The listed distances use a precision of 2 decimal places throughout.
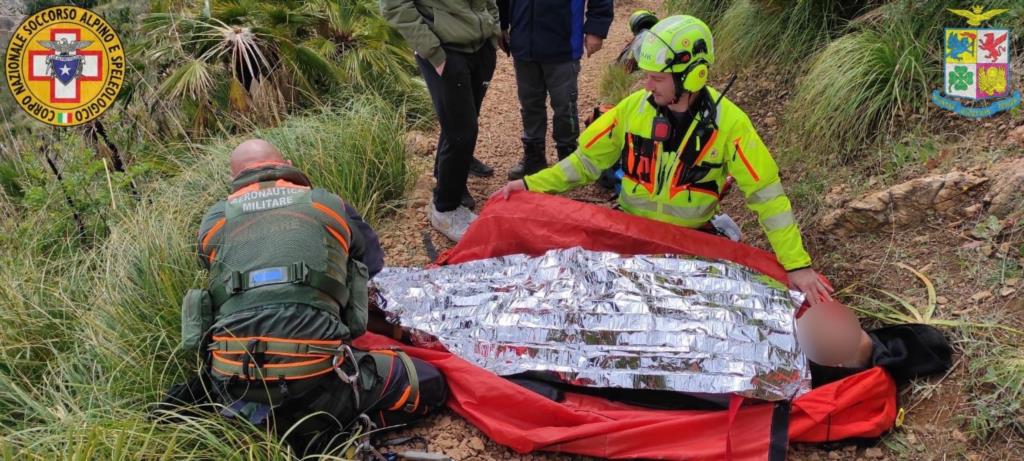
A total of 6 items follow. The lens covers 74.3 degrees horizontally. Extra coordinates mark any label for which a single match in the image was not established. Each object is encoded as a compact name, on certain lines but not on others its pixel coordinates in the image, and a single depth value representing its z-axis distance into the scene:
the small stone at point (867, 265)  3.11
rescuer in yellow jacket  2.85
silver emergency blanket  2.50
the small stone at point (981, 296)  2.63
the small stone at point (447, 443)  2.63
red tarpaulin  2.40
